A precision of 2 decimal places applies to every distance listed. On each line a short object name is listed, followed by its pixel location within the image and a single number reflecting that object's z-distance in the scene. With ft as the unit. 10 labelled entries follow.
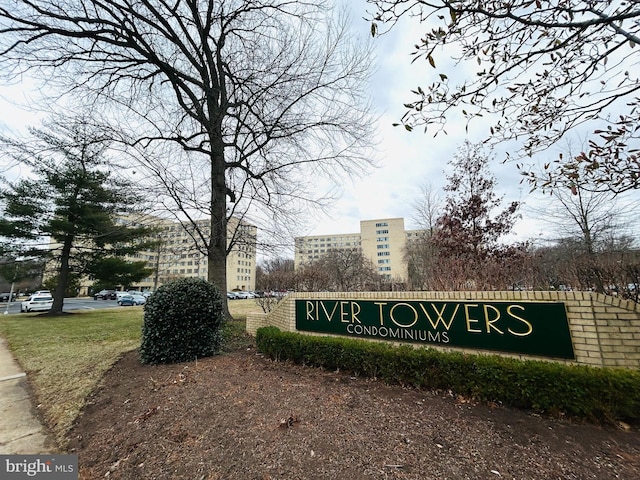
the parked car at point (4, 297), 115.30
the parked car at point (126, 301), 87.97
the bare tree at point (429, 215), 61.77
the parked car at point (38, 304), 61.67
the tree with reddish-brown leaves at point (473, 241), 28.48
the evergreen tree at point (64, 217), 48.47
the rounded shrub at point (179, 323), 16.79
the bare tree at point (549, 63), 7.78
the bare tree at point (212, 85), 24.53
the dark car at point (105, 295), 121.80
